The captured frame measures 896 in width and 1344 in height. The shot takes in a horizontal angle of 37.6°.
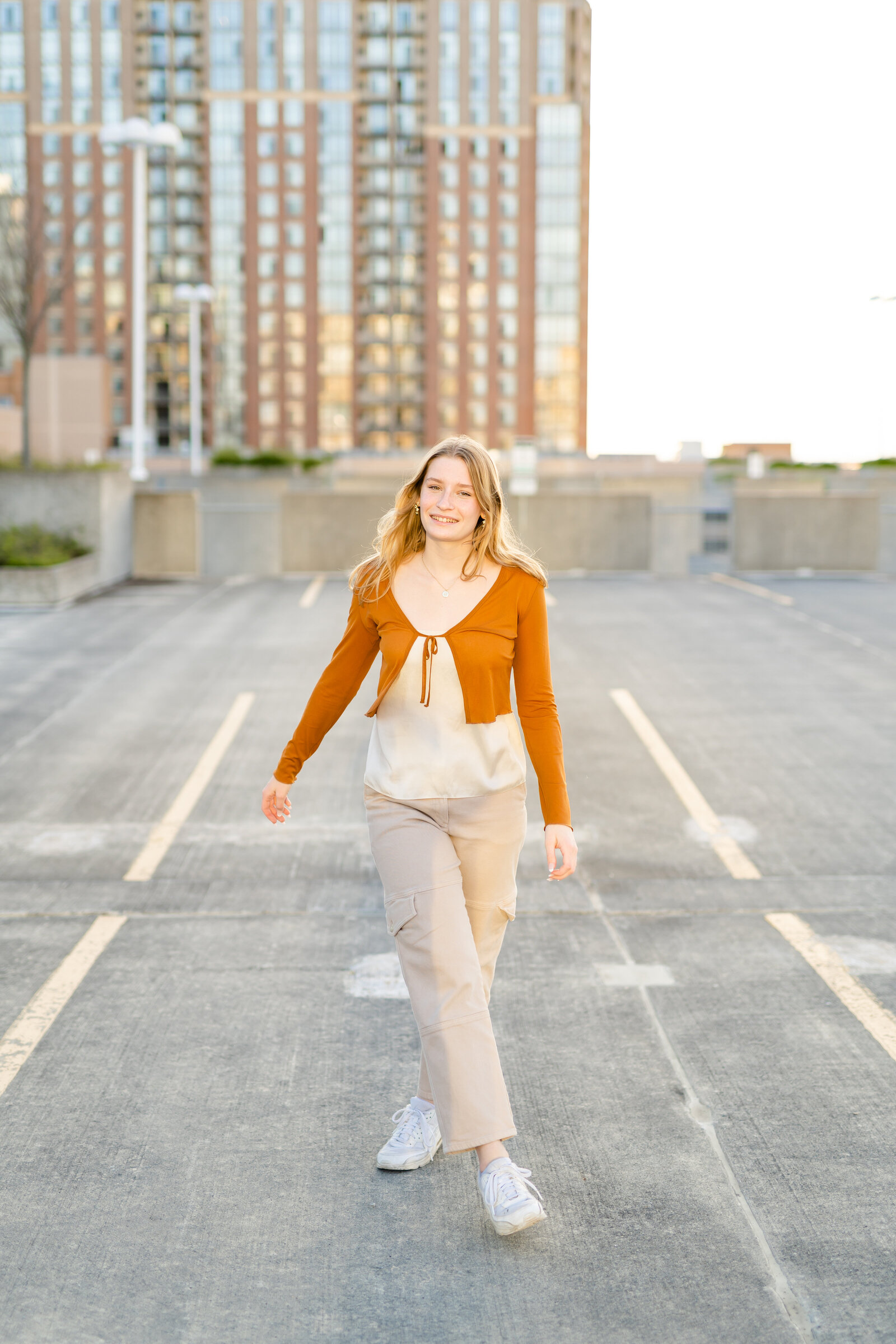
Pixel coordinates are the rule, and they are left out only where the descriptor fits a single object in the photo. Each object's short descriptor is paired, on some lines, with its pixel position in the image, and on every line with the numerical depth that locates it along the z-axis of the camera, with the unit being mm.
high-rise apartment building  125125
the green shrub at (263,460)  53125
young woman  3486
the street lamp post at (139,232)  25406
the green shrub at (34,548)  18844
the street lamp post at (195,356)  48000
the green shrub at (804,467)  50125
